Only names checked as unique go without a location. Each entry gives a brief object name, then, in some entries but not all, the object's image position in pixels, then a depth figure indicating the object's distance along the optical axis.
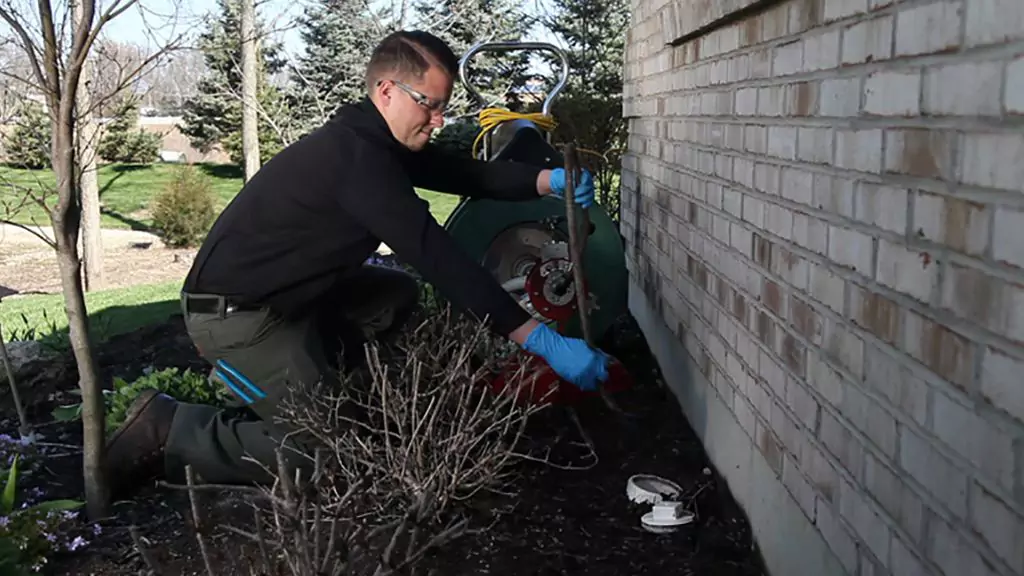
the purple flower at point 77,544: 3.06
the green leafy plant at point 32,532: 2.75
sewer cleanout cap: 3.22
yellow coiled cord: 5.31
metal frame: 5.42
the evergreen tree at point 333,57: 20.45
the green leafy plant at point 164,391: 4.25
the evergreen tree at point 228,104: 20.78
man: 3.29
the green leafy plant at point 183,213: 17.22
